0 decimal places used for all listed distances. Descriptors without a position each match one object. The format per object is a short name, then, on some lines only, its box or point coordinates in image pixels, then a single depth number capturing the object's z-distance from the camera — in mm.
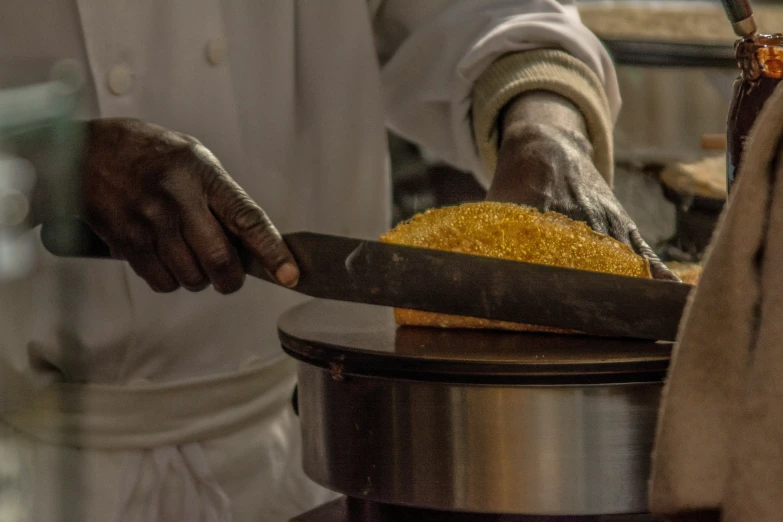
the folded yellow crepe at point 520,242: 1947
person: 1987
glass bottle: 1895
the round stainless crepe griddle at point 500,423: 1759
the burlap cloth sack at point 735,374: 1355
